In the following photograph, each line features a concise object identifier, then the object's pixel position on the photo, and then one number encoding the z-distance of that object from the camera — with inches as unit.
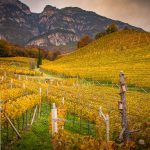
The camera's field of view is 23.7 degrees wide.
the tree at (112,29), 5784.0
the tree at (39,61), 4846.2
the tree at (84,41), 6112.2
